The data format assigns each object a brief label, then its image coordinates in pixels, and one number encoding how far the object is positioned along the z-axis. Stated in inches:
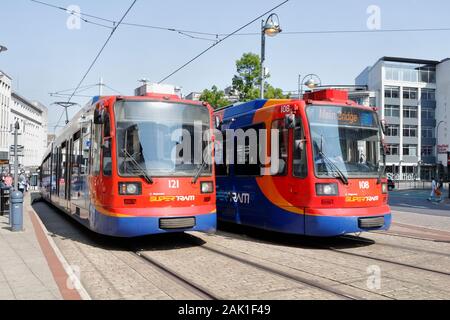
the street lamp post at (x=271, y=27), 616.7
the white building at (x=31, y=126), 3816.4
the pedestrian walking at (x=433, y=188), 1144.7
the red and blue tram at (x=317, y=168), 364.8
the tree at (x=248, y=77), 1167.6
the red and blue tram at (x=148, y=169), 344.8
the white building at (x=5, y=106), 3312.0
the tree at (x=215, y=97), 1288.1
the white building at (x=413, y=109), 2854.3
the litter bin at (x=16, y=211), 470.0
